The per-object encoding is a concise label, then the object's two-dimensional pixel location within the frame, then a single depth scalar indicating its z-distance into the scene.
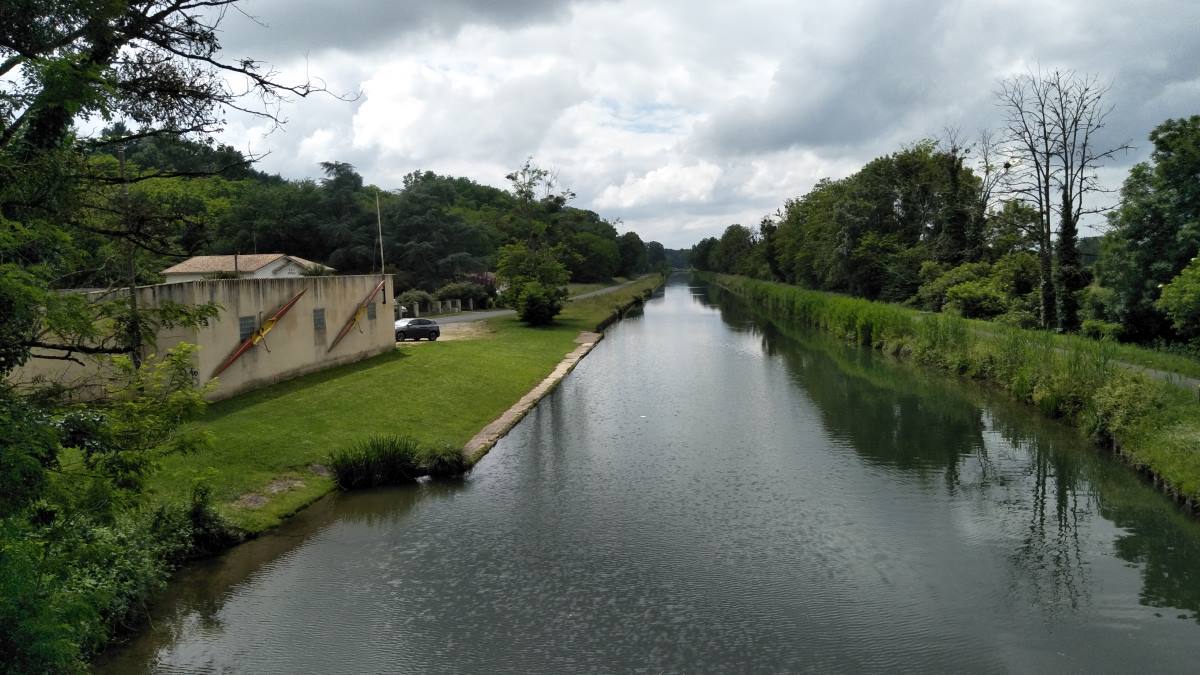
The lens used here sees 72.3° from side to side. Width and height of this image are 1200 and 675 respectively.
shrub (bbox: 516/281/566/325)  49.22
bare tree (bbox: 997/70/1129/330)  34.78
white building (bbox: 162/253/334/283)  52.47
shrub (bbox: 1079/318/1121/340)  29.02
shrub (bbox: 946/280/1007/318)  41.75
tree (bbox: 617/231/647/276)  162.88
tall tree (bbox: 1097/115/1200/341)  25.88
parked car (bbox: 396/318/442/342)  40.06
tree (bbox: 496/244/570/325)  49.51
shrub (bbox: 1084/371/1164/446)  18.05
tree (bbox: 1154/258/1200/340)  18.66
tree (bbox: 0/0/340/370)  6.18
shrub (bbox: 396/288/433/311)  57.03
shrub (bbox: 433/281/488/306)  61.64
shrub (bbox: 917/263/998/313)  46.19
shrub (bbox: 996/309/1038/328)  36.69
